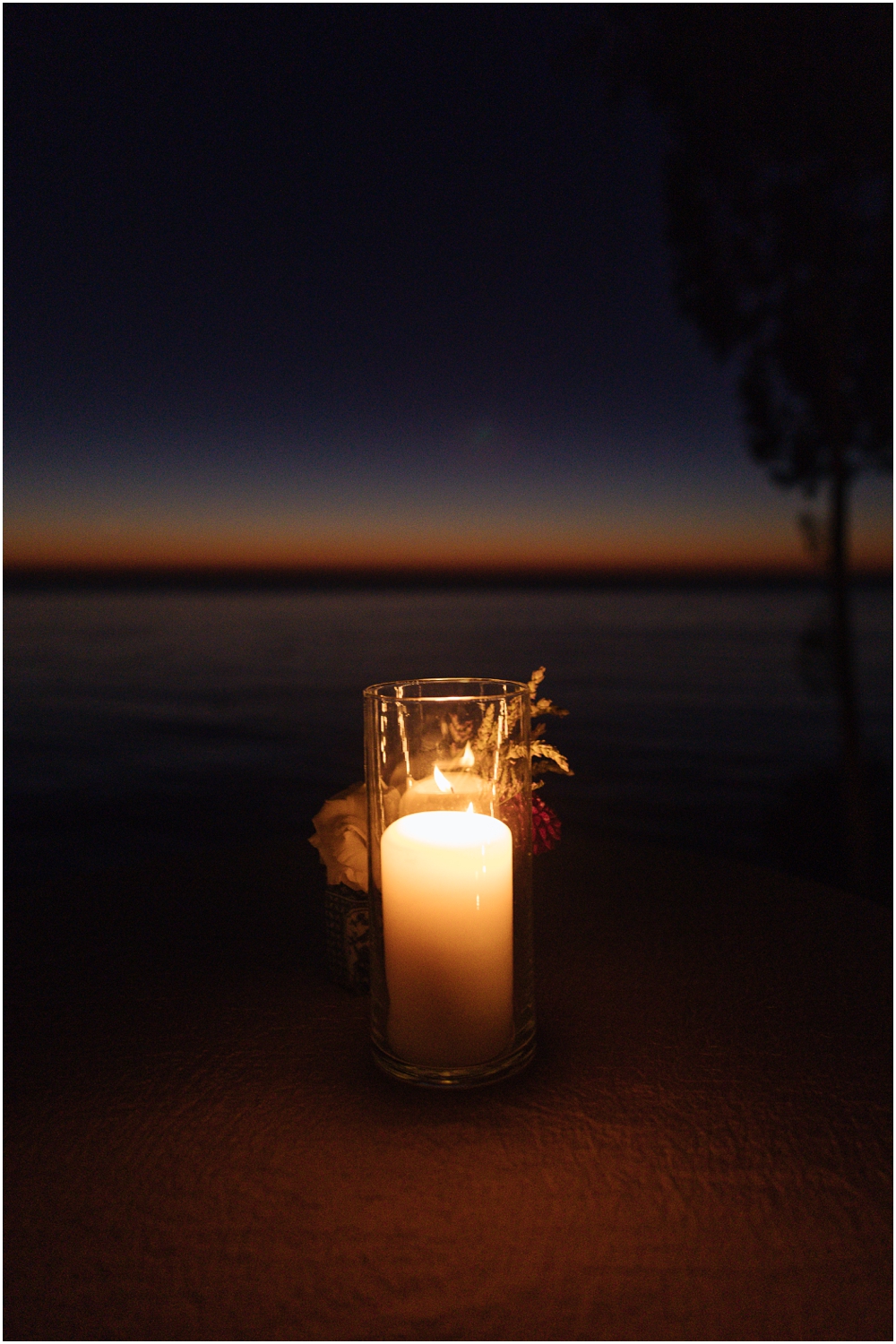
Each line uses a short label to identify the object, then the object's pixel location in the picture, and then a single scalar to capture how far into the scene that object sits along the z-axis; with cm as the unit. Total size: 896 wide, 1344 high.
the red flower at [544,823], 85
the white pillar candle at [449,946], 70
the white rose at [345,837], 84
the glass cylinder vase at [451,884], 70
